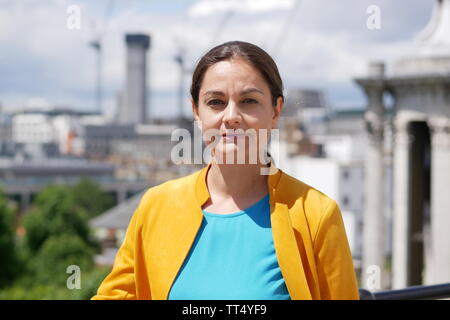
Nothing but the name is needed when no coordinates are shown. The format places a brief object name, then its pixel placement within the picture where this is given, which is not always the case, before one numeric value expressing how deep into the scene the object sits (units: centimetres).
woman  331
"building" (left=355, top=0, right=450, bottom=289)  2669
